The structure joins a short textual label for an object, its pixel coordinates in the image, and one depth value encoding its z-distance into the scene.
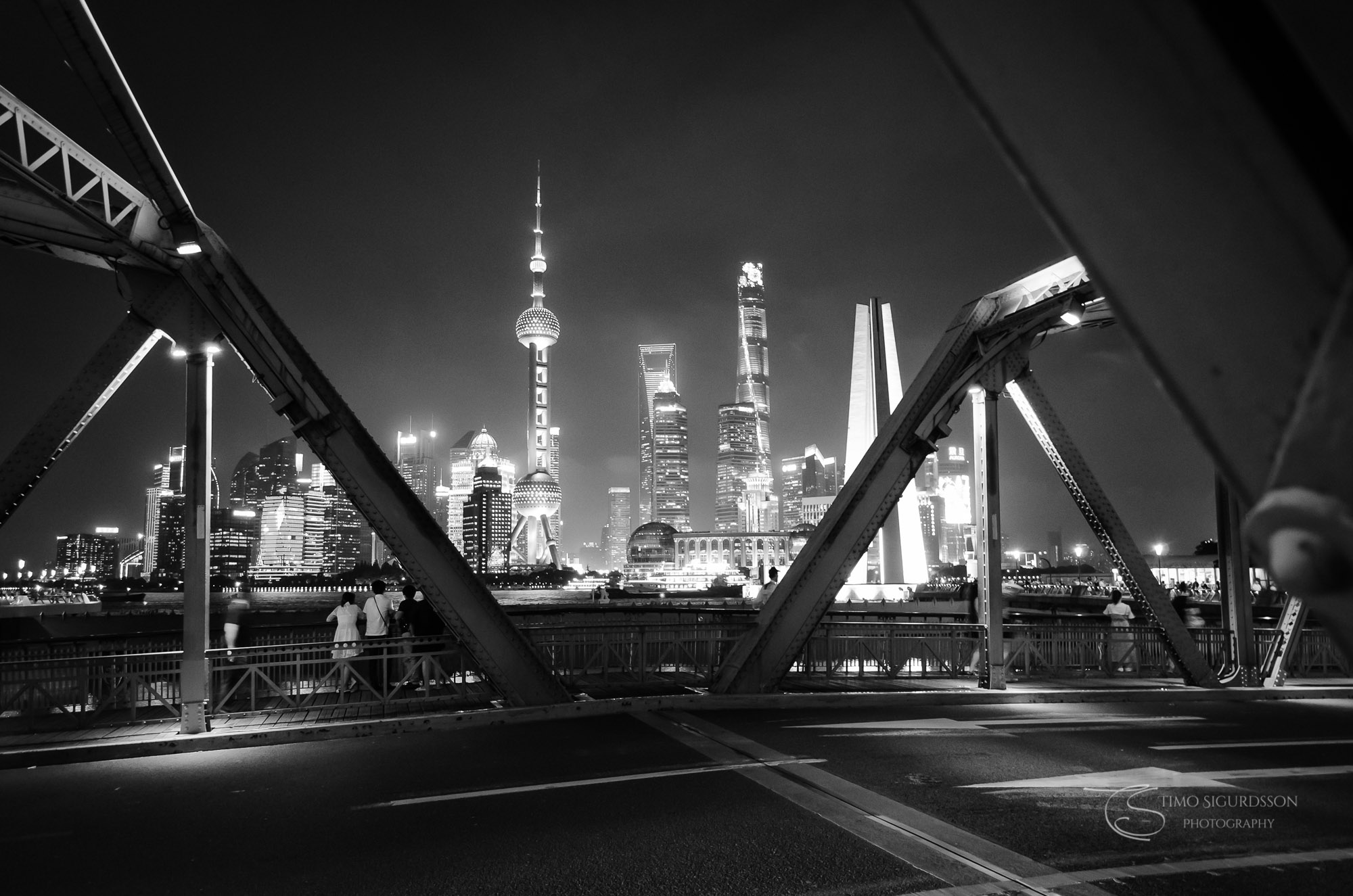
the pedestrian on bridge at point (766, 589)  27.25
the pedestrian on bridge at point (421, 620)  16.16
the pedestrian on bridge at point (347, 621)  15.12
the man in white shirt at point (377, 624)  15.16
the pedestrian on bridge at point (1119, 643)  19.47
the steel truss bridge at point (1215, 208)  1.22
